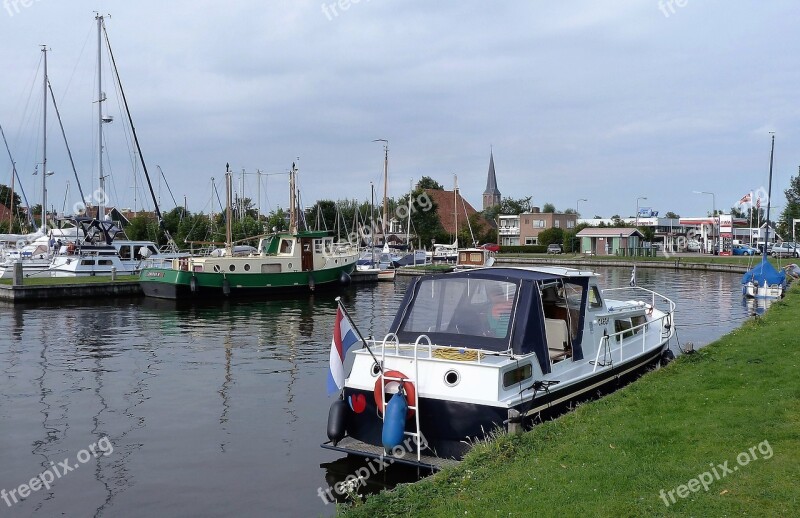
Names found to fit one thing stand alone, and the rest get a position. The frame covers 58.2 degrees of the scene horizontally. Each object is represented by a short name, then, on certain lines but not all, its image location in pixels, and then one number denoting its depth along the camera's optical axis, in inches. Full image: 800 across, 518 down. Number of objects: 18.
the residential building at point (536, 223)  4904.0
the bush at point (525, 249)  4065.7
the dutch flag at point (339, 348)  446.3
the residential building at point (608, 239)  3745.1
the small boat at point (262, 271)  1660.9
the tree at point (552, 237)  4451.3
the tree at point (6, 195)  4725.4
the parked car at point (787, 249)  3047.2
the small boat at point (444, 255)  3149.6
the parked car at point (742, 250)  3616.4
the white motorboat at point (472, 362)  413.7
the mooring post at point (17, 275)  1556.3
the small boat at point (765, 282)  1542.8
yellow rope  431.4
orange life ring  420.5
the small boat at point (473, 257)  2496.3
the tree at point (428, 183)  5073.3
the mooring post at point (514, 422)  389.7
